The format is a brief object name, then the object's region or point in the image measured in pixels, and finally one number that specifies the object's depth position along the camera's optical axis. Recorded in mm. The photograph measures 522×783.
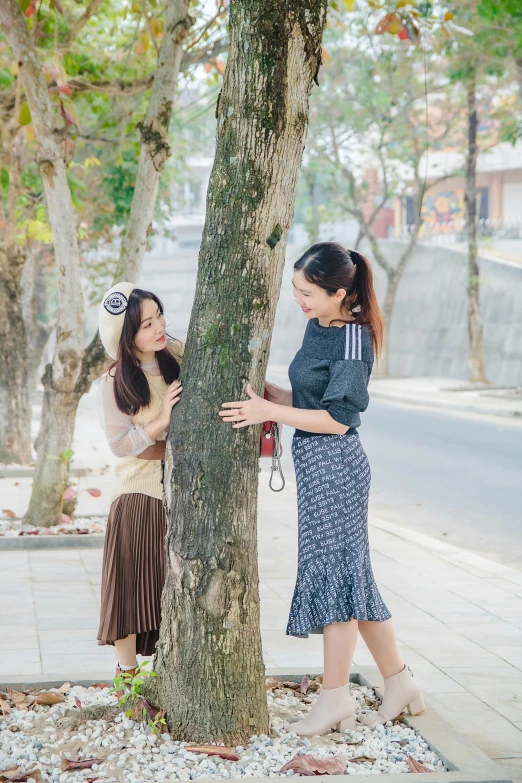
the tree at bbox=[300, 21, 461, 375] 24891
